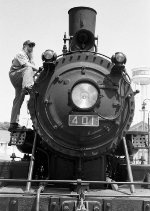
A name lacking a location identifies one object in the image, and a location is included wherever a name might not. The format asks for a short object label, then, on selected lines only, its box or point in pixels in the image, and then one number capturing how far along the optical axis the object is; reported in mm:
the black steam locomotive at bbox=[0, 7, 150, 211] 4738
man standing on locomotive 5914
